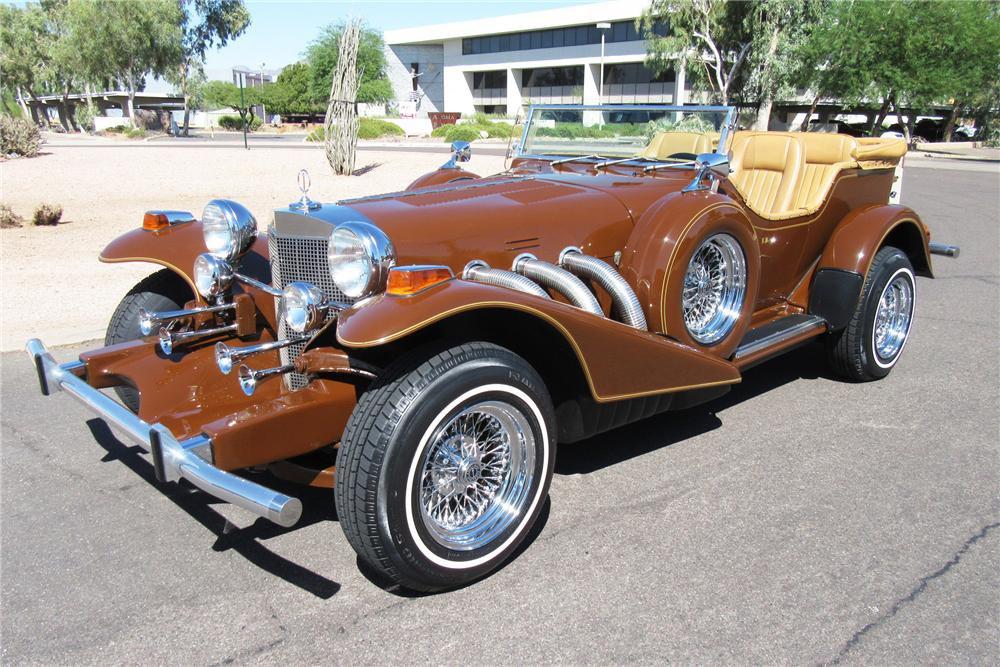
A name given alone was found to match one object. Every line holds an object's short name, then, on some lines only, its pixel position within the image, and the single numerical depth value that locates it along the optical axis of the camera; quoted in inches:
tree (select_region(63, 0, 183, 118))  1675.7
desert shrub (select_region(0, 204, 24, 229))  401.4
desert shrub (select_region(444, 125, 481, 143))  1421.0
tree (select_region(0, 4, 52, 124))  2119.8
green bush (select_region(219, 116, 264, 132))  2065.8
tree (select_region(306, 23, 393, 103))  2337.6
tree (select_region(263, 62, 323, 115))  2588.6
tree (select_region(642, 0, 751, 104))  1202.6
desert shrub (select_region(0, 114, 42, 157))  792.3
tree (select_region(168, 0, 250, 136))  2027.6
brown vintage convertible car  95.2
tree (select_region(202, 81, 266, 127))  3031.3
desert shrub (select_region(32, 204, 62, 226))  411.5
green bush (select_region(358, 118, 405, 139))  1581.0
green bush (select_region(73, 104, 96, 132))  1736.0
